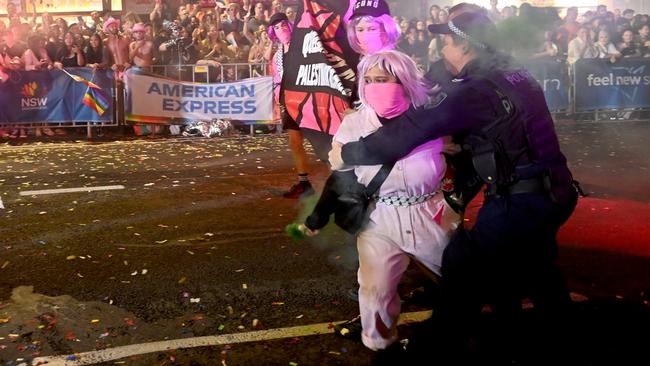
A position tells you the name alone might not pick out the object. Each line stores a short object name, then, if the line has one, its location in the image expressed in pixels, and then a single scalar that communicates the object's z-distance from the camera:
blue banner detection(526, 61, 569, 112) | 15.80
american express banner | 14.09
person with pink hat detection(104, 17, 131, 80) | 14.43
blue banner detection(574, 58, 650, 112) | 16.05
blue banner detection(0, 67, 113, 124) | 13.70
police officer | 3.13
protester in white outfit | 3.43
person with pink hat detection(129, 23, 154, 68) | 14.51
